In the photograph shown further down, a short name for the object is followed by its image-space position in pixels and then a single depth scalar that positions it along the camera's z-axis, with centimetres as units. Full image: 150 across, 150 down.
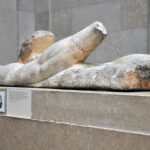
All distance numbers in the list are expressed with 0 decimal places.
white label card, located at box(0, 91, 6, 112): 404
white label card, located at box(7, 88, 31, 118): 373
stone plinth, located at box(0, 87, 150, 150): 269
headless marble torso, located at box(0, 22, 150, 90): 300
